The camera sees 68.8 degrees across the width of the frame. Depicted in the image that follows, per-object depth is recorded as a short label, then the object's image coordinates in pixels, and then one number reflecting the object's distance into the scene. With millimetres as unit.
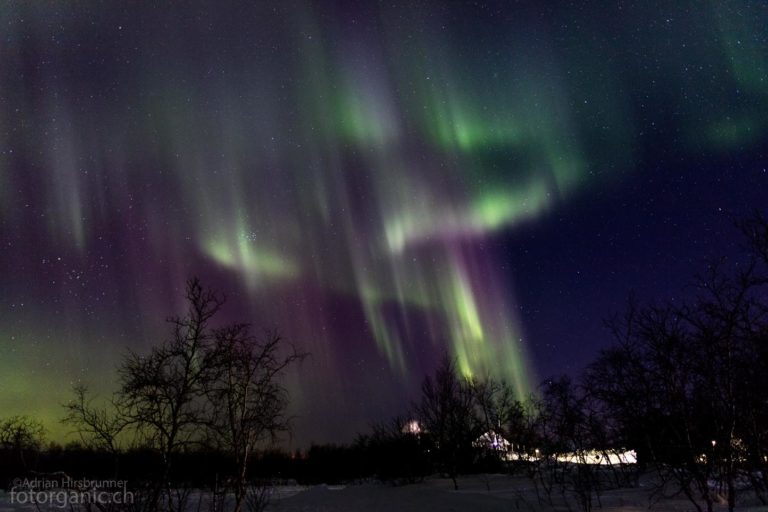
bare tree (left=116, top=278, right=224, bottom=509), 10391
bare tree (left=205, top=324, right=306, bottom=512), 12188
